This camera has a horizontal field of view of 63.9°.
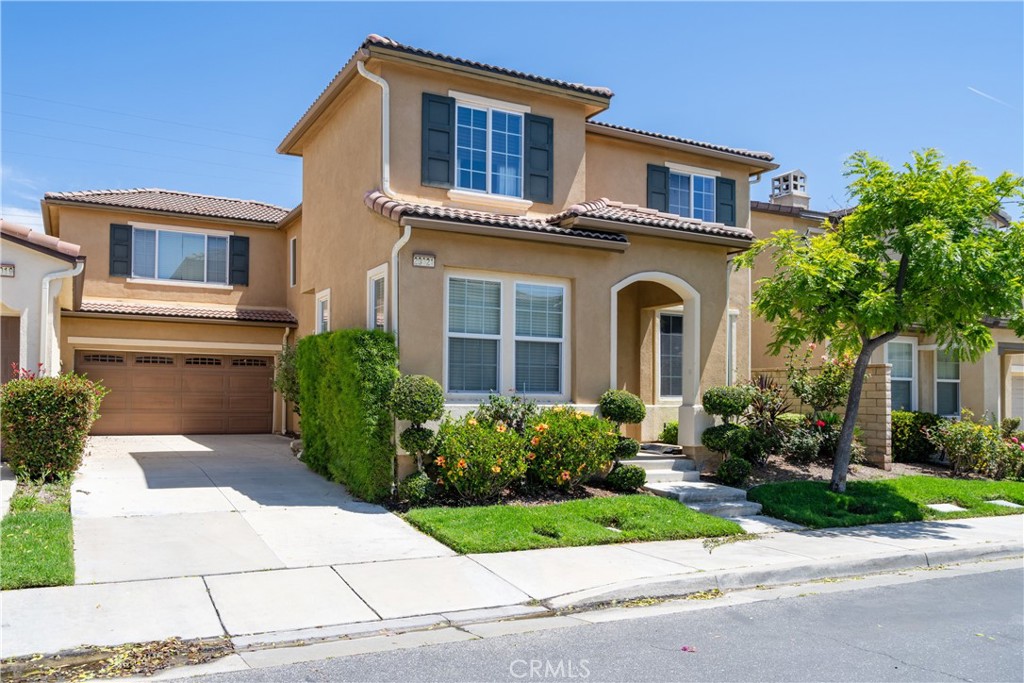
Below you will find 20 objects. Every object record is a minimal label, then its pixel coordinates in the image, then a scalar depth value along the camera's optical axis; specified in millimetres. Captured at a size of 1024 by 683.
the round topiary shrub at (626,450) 12430
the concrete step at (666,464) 13117
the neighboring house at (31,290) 13117
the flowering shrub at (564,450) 11523
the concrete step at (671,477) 12961
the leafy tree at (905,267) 11062
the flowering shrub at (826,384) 16031
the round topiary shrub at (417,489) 10836
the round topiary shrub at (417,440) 10945
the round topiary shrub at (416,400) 10805
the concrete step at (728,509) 11656
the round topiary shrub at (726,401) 13438
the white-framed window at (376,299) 12757
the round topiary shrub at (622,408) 12578
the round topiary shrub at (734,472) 12867
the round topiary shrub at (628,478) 12242
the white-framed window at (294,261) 21172
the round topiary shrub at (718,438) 13289
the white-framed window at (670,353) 16547
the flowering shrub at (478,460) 10852
